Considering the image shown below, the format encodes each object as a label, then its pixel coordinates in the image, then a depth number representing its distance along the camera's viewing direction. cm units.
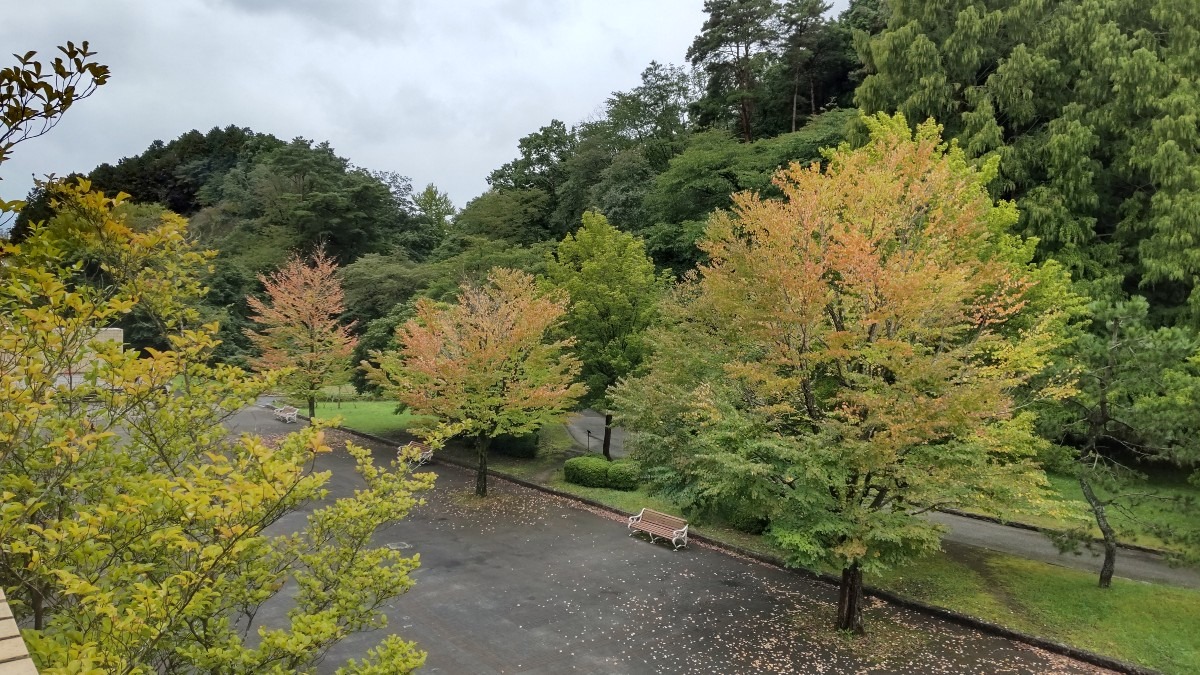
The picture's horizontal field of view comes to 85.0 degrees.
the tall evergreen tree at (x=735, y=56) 3962
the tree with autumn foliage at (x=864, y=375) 982
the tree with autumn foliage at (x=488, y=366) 1817
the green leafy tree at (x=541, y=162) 4709
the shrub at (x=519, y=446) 2492
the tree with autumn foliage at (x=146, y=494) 352
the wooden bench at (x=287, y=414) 3133
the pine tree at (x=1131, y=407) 1148
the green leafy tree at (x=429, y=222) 4847
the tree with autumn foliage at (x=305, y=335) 2536
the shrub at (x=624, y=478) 2028
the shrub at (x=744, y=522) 1639
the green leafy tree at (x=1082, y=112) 1859
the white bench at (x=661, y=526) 1530
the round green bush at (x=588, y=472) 2053
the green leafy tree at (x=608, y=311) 2214
